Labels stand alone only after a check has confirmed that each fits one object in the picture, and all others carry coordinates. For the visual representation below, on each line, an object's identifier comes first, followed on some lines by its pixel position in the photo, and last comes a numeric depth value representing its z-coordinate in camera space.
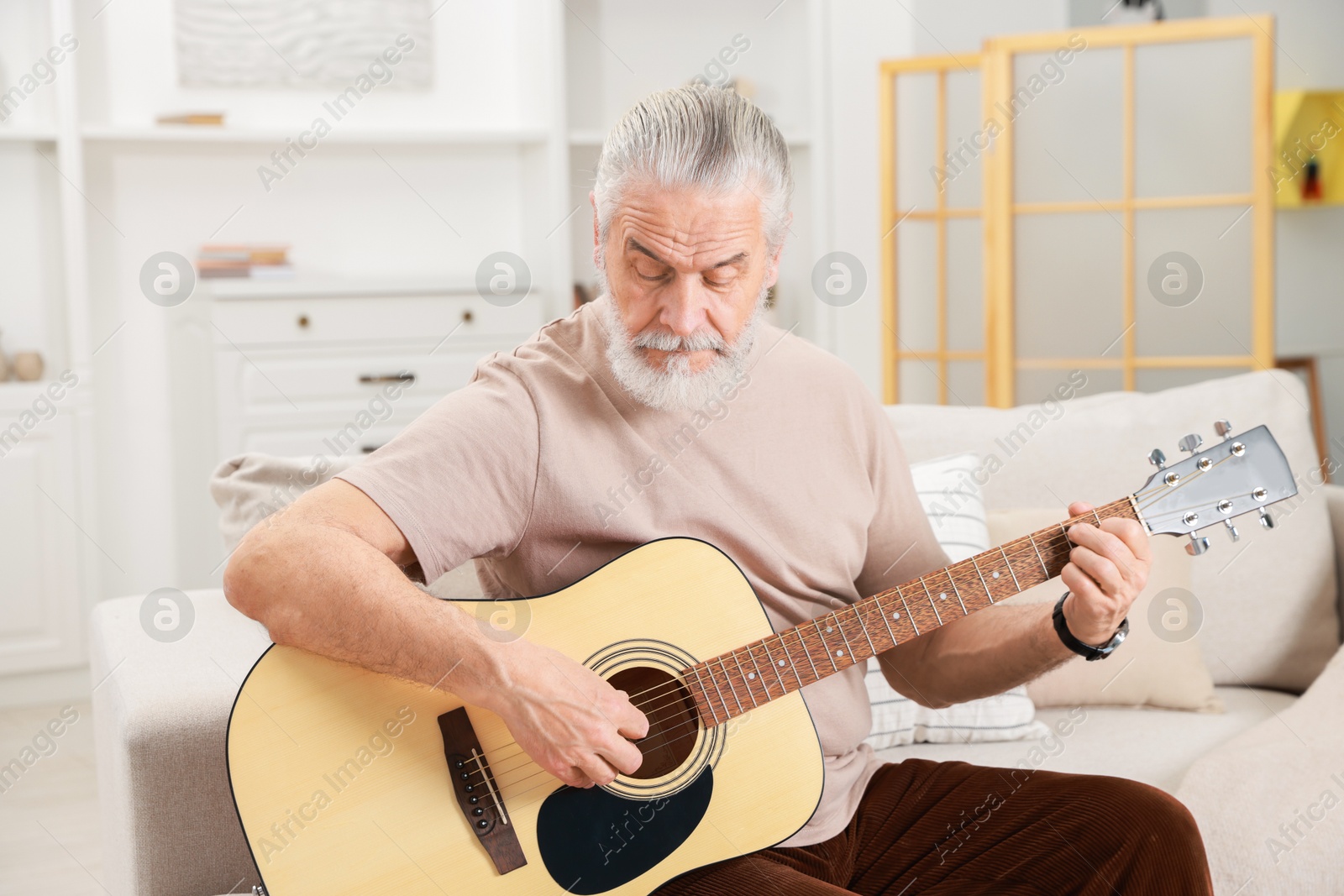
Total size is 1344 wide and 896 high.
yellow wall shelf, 5.20
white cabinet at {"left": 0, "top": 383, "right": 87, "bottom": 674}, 3.56
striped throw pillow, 1.82
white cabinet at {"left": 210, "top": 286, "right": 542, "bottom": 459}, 3.66
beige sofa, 1.39
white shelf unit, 3.70
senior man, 1.21
